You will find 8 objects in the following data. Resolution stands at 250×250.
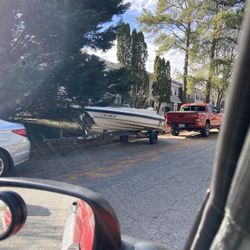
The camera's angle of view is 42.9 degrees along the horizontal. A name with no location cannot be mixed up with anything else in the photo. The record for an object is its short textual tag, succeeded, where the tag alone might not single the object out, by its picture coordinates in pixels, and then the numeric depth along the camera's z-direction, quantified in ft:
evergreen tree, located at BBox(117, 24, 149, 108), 96.89
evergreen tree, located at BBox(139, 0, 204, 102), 83.71
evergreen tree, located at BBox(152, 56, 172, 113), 111.45
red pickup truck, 52.47
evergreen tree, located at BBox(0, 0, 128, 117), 33.73
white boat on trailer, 41.39
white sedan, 22.62
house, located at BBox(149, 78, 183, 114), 110.83
